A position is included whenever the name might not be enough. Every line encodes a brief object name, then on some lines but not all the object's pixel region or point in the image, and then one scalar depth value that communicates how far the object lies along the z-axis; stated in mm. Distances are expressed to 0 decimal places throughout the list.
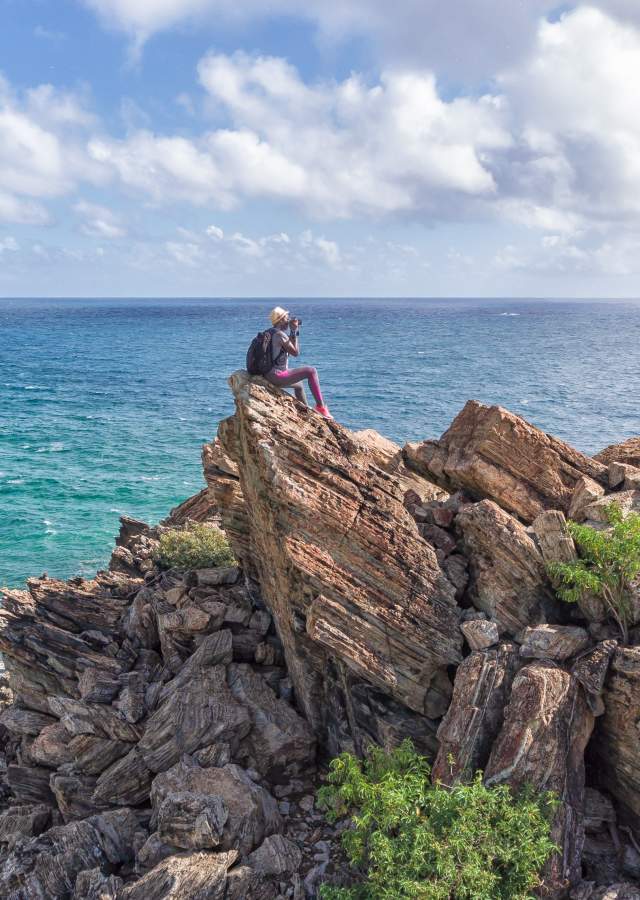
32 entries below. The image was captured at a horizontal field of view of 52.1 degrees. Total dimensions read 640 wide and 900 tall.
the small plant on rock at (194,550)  23203
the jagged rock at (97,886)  13250
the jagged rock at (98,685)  18141
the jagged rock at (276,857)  13781
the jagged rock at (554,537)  16391
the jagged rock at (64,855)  14195
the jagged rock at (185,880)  12703
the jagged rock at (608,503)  17500
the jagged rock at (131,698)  17438
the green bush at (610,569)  14867
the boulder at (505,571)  16484
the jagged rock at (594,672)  13797
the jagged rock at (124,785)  16312
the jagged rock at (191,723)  16500
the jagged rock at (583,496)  18562
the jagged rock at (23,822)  16422
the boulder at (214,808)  13805
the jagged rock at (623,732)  13648
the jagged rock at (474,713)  13859
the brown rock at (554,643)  14719
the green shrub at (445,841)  11344
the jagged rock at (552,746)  12758
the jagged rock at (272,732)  16953
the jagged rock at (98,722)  17203
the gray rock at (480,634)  15555
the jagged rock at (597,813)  13781
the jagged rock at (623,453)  22109
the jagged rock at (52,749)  17641
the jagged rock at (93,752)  16984
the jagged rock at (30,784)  18016
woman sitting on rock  18438
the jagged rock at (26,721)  19719
